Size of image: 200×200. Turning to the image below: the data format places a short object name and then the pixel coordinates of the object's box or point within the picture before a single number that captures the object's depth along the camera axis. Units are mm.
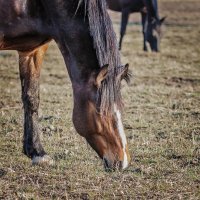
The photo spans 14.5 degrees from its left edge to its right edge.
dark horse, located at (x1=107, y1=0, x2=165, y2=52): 24143
